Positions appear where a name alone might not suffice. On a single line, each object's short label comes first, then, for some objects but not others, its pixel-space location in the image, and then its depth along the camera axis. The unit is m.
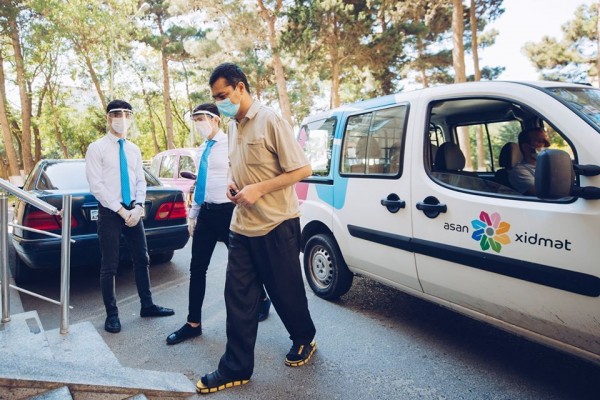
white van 2.01
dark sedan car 3.87
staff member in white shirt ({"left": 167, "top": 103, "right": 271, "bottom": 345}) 3.20
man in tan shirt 2.40
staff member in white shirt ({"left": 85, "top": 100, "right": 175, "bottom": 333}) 3.35
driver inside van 2.78
